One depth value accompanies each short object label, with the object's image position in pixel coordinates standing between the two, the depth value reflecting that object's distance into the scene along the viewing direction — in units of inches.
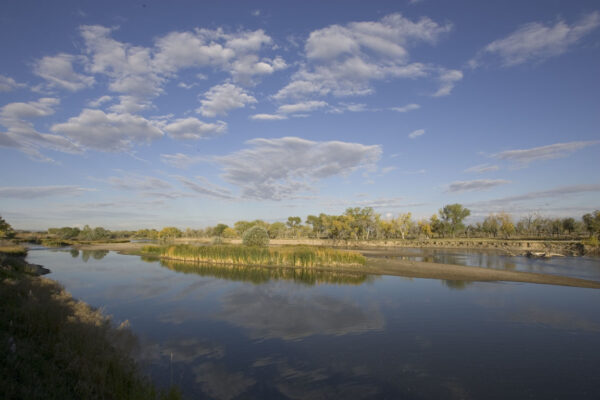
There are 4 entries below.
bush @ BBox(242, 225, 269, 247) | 1702.8
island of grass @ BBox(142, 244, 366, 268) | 1294.3
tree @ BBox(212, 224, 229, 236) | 5723.4
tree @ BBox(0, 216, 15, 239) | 2424.1
